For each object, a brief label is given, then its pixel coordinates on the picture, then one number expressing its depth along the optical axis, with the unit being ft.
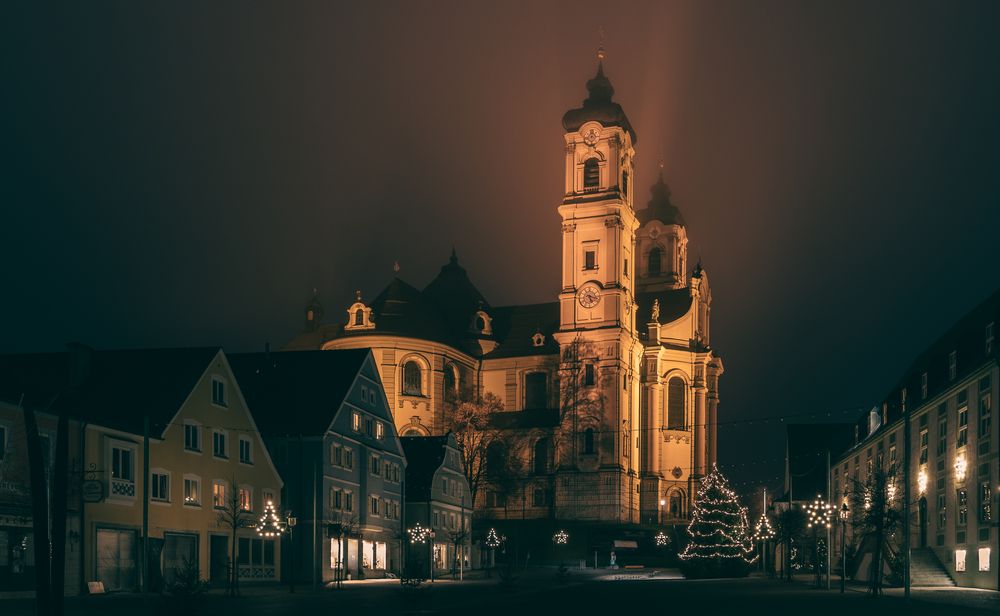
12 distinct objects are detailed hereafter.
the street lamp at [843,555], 150.31
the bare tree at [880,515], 140.56
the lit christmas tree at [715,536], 228.43
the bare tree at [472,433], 332.60
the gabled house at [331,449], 193.98
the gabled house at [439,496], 247.70
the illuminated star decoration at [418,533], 220.80
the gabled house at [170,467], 139.85
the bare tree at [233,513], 157.83
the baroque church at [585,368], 355.97
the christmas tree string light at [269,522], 158.51
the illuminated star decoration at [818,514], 182.80
